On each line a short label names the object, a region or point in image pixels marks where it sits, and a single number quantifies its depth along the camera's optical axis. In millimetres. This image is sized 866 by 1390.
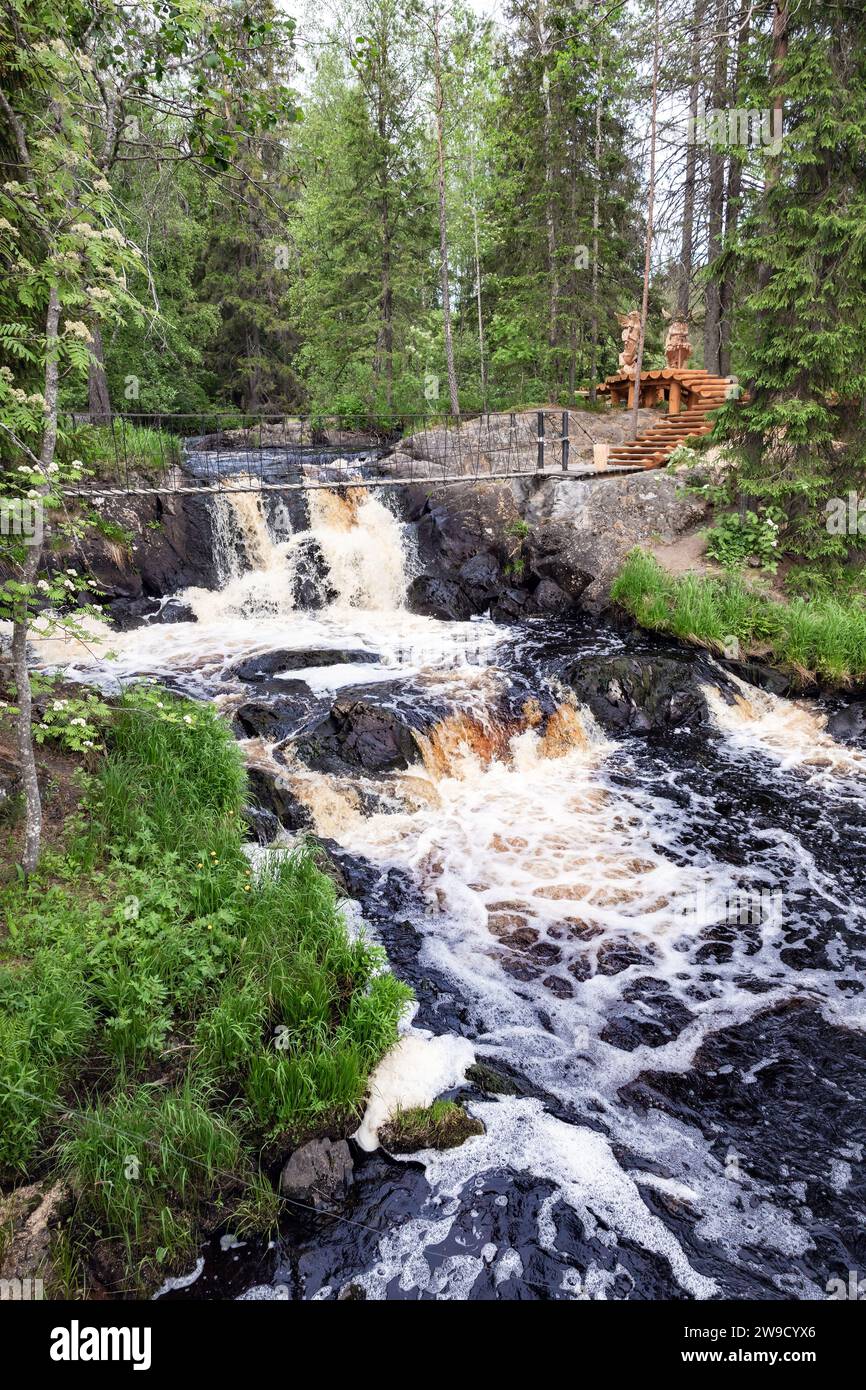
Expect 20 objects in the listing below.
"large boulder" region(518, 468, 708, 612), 13938
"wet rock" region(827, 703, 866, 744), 10016
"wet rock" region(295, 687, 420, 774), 8836
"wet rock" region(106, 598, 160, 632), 13039
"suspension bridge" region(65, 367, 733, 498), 15539
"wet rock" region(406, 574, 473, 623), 14469
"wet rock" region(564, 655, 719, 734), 10508
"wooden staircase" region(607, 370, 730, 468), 16125
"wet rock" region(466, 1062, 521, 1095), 4848
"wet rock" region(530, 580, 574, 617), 14094
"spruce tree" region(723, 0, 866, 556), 10828
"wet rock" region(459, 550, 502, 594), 14719
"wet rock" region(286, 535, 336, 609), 14690
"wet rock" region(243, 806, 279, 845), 7336
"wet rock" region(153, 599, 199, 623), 13508
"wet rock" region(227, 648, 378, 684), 10977
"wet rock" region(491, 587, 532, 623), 14273
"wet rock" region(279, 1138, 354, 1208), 4039
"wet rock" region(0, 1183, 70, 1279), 3424
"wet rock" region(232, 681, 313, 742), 9180
